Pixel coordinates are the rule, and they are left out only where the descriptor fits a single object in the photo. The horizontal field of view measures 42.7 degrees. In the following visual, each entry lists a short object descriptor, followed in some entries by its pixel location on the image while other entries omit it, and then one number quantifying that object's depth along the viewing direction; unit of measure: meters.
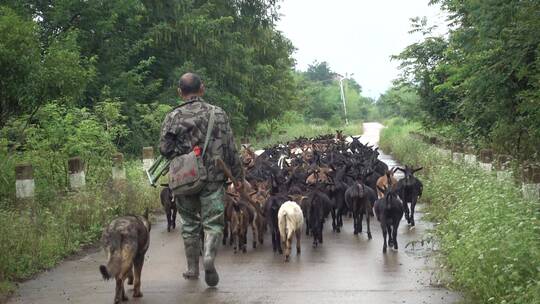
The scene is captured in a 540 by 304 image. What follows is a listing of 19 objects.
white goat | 9.68
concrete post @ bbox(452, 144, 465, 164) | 16.45
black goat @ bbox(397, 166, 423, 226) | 12.83
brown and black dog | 6.77
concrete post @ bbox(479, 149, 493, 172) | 12.85
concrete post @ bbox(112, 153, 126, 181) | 13.83
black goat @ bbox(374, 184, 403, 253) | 10.05
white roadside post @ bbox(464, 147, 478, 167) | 14.45
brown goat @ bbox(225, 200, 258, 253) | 10.27
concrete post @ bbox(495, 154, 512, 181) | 10.65
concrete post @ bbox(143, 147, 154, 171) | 16.16
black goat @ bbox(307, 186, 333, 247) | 10.80
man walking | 7.51
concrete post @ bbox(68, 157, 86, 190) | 11.61
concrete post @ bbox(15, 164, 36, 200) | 9.88
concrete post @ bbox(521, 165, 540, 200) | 9.19
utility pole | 103.11
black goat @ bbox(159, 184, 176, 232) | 11.92
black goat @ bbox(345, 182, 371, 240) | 11.82
